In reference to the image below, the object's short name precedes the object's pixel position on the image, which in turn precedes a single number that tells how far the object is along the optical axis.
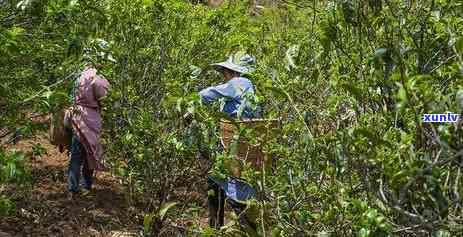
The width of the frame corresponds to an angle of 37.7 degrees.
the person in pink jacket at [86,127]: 5.88
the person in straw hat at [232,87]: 4.38
